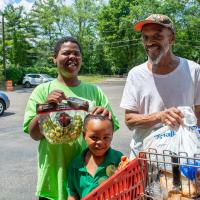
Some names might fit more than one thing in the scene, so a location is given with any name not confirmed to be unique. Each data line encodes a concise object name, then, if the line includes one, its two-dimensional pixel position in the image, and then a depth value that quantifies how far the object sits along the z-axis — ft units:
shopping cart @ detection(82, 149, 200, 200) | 3.81
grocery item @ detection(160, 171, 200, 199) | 3.82
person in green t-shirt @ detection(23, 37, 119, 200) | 5.40
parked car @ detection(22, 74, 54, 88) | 82.76
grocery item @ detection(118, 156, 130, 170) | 4.47
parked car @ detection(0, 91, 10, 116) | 32.87
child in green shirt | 4.93
